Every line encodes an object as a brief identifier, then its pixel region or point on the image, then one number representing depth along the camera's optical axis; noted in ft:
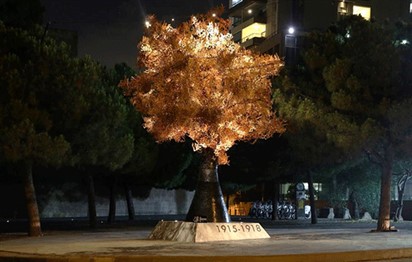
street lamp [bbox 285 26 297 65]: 219.61
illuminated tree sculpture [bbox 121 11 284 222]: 67.92
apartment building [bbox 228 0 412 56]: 233.76
